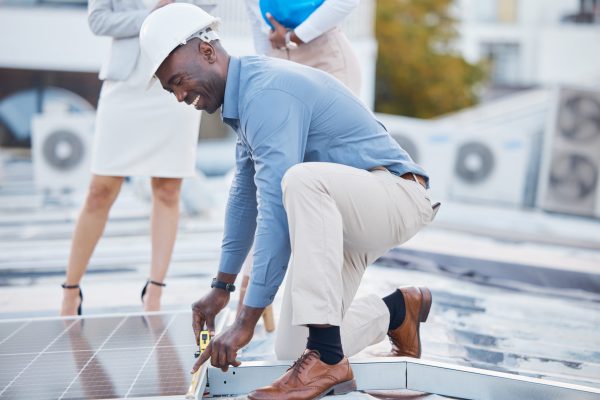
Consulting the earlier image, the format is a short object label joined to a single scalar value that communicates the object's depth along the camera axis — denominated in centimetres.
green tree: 2416
